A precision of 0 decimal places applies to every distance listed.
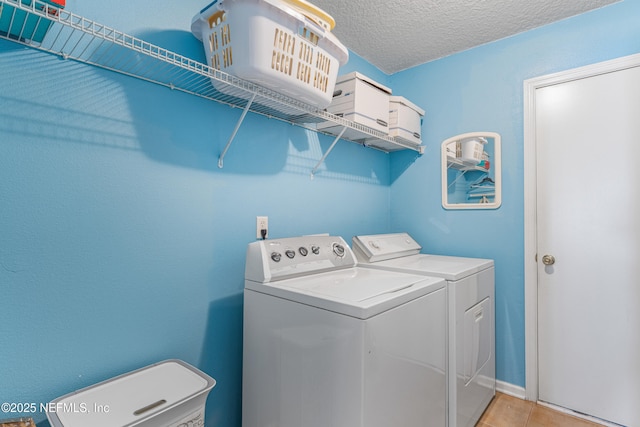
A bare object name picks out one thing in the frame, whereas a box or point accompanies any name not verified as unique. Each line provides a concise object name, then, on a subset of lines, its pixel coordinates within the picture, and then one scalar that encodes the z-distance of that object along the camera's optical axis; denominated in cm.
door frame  209
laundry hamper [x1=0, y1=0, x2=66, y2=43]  87
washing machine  111
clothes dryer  158
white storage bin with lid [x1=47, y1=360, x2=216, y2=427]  97
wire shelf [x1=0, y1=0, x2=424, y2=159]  92
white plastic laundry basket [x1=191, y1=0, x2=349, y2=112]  120
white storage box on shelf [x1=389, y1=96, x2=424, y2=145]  228
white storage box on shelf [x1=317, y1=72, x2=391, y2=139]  194
